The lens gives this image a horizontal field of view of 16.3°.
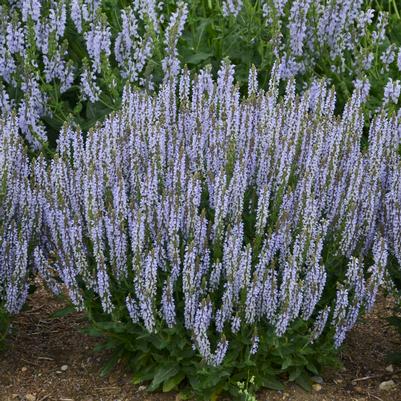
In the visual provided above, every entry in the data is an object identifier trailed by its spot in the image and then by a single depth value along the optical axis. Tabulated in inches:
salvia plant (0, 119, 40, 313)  244.6
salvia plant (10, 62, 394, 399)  225.6
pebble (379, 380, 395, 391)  253.5
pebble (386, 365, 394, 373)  262.2
